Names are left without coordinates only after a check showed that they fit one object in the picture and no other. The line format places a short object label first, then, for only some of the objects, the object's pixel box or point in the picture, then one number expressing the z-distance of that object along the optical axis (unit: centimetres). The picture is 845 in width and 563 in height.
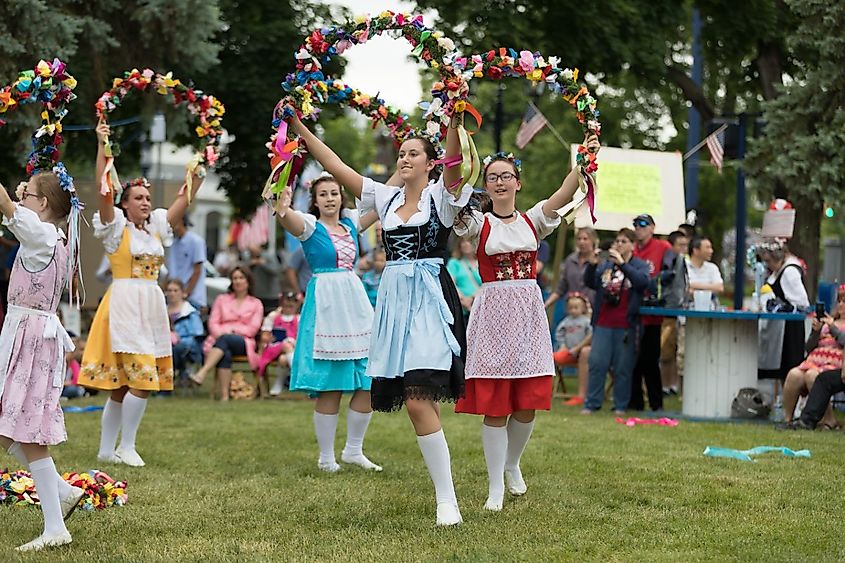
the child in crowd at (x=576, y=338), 1318
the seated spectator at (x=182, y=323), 1370
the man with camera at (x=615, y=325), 1170
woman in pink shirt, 1362
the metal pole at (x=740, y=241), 1585
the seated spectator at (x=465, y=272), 1441
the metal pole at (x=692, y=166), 2123
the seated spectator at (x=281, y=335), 1375
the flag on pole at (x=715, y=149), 1479
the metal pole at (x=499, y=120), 1923
